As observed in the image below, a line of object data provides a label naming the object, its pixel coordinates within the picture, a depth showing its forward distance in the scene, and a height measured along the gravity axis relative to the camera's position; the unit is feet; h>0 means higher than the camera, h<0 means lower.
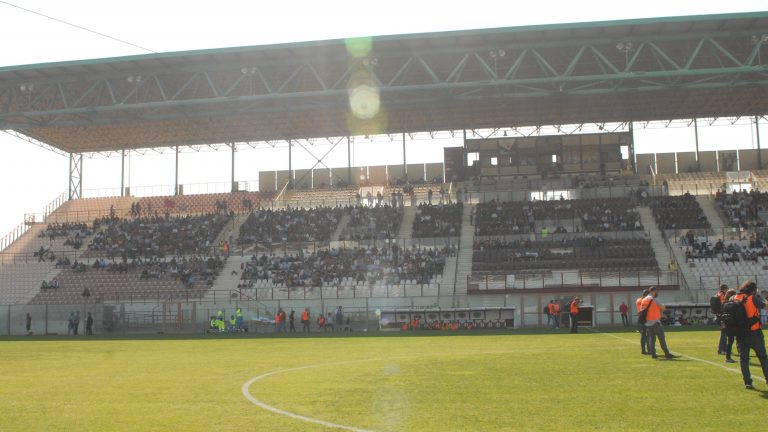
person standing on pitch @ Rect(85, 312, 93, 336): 141.79 -3.42
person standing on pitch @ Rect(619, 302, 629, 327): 123.85 -2.70
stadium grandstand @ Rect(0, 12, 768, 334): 147.02 +29.51
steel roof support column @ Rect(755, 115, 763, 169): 211.00 +39.74
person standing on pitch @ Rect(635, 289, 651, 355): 64.36 -3.29
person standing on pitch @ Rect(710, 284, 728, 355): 62.28 -3.38
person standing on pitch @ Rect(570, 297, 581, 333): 107.65 -2.34
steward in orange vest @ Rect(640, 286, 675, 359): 62.08 -1.87
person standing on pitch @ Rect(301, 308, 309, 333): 135.74 -2.94
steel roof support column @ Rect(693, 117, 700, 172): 211.82 +42.07
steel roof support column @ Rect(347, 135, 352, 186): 226.38 +38.47
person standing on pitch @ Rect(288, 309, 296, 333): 135.23 -2.97
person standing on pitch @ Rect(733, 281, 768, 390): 41.81 -2.40
